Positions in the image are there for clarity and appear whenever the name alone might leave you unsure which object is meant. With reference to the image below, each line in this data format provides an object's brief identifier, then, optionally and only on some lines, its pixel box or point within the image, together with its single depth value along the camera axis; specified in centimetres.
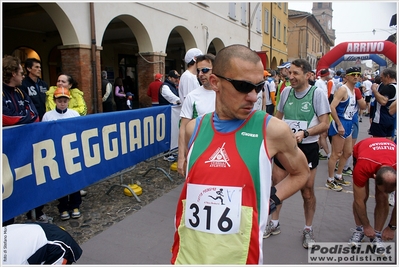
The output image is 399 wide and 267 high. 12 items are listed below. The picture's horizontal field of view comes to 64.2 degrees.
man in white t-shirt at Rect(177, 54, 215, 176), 360
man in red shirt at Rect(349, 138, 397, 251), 292
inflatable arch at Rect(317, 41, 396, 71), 1226
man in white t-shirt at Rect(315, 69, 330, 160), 710
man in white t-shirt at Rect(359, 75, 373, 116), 1517
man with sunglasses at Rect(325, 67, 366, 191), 530
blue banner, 320
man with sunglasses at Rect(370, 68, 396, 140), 592
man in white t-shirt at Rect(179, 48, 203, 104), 563
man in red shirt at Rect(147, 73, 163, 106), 834
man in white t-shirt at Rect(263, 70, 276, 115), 1040
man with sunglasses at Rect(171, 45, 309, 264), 161
